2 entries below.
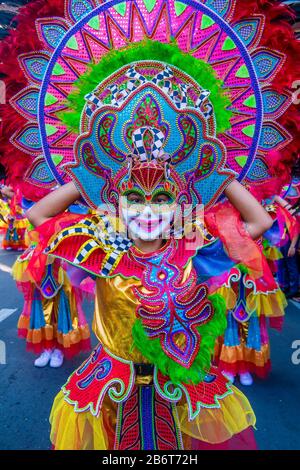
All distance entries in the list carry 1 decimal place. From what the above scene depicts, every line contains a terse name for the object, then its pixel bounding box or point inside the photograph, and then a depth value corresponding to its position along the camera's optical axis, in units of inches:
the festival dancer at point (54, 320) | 135.3
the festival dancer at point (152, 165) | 55.6
